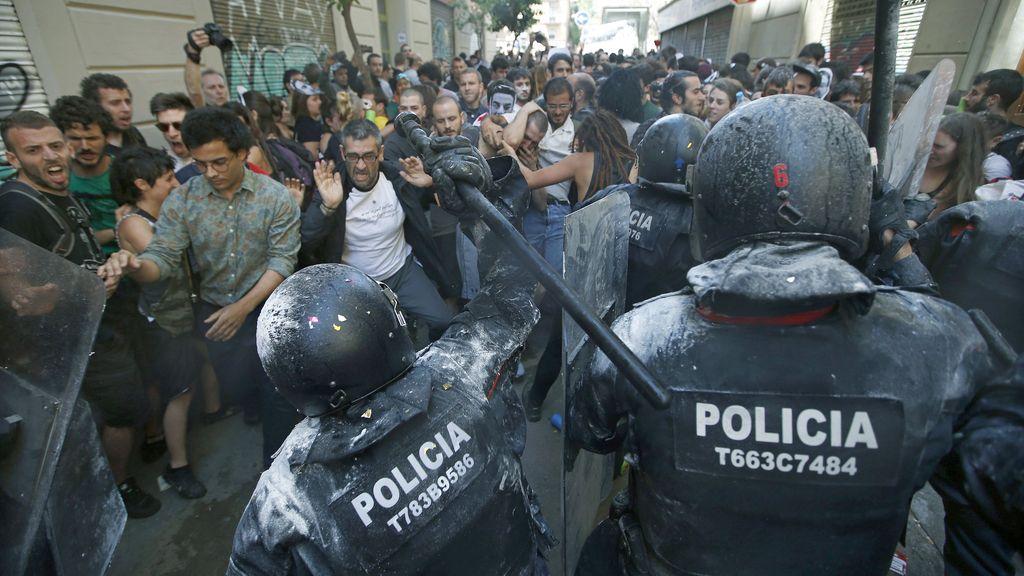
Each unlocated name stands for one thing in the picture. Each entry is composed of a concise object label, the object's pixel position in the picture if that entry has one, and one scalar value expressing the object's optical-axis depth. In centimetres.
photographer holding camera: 439
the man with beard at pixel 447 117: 421
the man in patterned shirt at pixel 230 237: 261
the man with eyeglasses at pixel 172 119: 365
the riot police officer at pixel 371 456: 118
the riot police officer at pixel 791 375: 94
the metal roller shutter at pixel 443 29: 1856
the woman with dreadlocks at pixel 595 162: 316
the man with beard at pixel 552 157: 376
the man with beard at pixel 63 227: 236
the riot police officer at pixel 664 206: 225
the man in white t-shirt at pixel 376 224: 297
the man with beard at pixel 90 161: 304
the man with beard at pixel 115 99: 379
